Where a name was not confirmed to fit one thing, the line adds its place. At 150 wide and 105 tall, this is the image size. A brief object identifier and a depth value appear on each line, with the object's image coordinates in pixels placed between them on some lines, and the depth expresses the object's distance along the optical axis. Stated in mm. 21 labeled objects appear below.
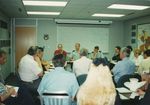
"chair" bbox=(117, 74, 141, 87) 2684
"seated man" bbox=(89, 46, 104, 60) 5998
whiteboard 7254
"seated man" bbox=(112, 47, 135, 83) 3453
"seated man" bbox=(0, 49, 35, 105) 1957
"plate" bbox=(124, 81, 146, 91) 2235
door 7153
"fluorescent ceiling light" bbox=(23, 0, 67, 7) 4236
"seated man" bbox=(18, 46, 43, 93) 3312
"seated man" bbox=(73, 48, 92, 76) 3826
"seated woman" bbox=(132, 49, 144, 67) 5153
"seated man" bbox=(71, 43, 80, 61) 5630
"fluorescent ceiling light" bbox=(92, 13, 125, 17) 6069
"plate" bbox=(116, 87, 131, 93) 2430
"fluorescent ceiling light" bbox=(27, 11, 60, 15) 5746
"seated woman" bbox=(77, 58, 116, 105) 1428
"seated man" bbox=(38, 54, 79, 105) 2144
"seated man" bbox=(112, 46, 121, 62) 5863
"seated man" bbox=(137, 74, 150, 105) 1833
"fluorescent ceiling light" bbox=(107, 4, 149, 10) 4447
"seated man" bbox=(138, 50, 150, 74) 3539
